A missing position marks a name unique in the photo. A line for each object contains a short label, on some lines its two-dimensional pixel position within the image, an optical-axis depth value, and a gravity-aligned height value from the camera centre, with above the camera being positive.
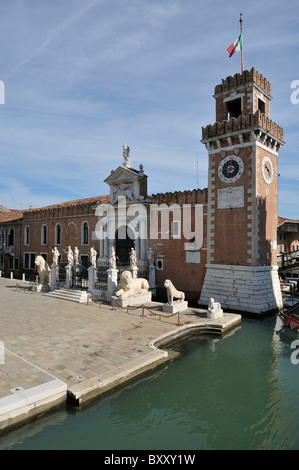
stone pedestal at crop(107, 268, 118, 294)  18.69 -2.19
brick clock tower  17.27 +2.81
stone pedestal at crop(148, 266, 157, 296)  21.84 -2.34
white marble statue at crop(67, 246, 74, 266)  21.39 -0.95
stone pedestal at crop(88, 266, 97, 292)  19.78 -2.12
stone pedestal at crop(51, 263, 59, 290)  21.86 -2.21
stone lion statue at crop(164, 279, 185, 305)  15.88 -2.48
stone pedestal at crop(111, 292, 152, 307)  17.02 -3.22
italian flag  17.94 +11.94
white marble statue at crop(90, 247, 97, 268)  19.69 -0.85
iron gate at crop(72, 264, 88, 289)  21.10 -2.42
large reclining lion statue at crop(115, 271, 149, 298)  17.30 -2.42
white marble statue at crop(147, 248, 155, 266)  21.88 -0.88
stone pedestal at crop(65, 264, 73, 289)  20.84 -2.37
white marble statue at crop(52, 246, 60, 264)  22.39 -0.95
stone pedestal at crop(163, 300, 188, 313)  15.69 -3.30
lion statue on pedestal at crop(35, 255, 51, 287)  22.41 -2.10
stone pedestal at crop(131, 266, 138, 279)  19.68 -1.72
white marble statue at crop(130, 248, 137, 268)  19.86 -1.00
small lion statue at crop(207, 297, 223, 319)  14.84 -3.28
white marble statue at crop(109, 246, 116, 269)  19.00 -1.06
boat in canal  13.48 -3.45
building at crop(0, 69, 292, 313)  17.45 +1.98
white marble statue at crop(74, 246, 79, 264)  22.20 -0.83
